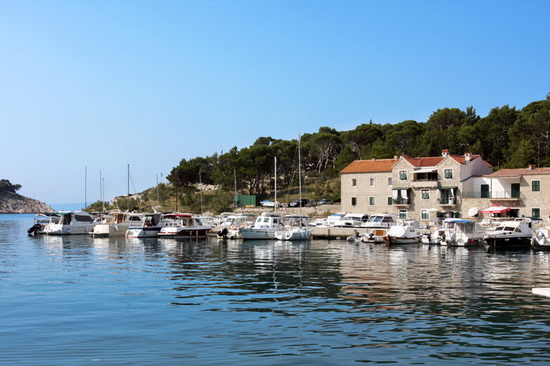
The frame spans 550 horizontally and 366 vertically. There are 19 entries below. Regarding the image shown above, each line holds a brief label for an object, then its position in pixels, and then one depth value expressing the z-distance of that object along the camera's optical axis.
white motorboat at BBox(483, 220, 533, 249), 49.12
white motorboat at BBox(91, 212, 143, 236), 70.05
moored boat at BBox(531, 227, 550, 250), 48.91
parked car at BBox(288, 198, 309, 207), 92.23
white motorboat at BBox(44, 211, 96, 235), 73.31
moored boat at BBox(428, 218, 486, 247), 52.19
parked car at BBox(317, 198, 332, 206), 91.62
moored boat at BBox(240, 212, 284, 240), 62.69
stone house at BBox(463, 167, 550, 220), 64.31
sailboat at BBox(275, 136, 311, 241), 60.28
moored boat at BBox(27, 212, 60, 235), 76.12
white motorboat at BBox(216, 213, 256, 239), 64.31
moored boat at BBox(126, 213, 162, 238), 66.56
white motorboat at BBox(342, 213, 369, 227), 66.62
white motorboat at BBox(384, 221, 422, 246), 55.12
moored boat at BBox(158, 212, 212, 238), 64.50
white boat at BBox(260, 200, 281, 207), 99.25
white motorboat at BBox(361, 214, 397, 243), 57.28
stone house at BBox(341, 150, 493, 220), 70.94
